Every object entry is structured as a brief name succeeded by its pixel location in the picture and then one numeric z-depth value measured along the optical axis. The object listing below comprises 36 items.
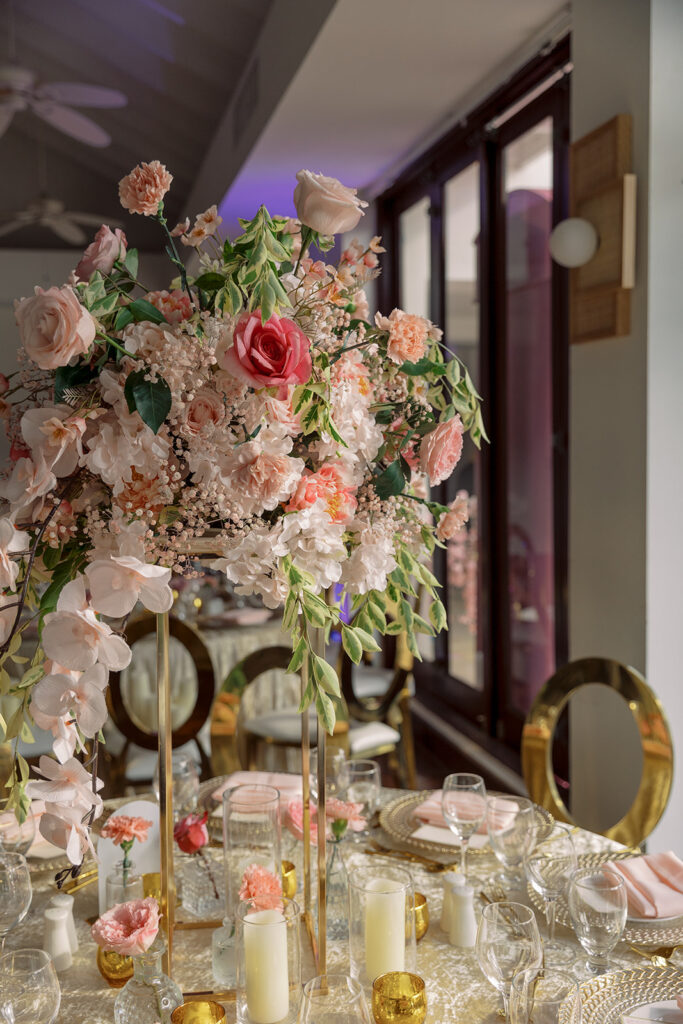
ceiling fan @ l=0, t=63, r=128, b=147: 4.52
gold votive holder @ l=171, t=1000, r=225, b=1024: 1.07
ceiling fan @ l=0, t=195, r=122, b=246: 5.98
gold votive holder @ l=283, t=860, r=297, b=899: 1.40
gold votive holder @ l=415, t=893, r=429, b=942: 1.32
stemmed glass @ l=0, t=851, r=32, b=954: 1.25
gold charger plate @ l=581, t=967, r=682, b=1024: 1.13
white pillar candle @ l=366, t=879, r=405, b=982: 1.16
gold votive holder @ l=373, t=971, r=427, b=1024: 1.10
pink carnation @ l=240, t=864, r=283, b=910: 1.17
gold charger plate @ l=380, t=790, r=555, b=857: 1.63
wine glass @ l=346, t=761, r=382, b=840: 1.73
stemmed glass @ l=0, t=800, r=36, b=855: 1.46
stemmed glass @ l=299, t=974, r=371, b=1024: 0.90
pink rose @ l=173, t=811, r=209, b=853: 1.41
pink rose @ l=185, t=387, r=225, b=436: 1.00
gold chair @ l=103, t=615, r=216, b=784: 2.40
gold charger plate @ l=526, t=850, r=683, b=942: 1.33
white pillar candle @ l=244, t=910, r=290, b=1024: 1.06
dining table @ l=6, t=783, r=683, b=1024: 1.18
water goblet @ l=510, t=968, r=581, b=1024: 0.98
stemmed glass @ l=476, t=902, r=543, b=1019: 1.09
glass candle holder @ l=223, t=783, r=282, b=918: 1.26
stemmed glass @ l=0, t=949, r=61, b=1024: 1.01
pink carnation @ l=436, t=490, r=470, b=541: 1.13
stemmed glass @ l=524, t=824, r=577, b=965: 1.29
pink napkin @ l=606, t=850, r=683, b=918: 1.38
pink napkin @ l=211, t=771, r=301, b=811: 1.80
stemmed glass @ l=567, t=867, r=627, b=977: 1.18
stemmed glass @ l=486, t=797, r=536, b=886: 1.38
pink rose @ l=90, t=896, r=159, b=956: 1.11
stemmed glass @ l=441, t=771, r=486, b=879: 1.47
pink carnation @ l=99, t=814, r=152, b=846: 1.35
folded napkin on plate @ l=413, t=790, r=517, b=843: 1.47
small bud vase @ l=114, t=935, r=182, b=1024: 1.11
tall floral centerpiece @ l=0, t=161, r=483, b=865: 0.94
